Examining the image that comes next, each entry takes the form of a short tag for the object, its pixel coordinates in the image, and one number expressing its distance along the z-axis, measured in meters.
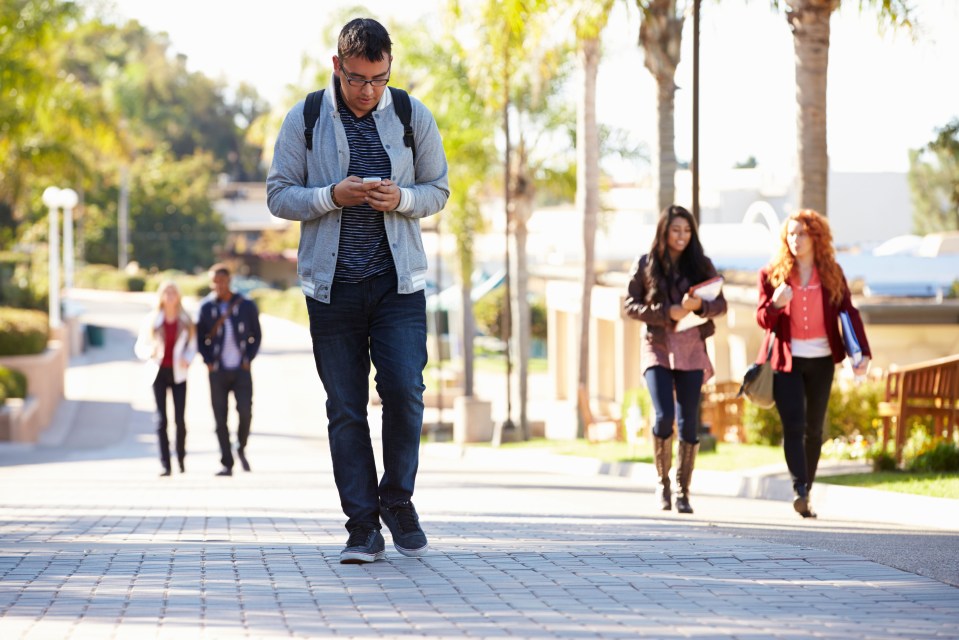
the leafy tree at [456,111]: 34.38
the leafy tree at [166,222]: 95.12
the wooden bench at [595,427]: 25.22
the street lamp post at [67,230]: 42.04
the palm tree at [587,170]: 29.58
